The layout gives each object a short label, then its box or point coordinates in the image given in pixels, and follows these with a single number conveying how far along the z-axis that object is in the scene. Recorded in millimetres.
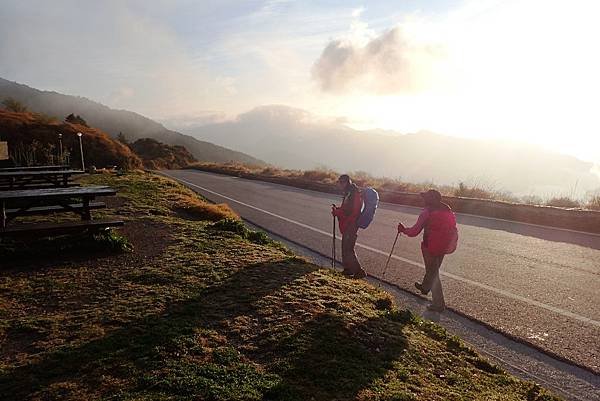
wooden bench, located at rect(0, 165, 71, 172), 13575
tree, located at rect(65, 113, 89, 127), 68000
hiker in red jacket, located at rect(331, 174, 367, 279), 6766
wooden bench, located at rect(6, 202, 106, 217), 6980
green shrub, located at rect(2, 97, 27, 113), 64012
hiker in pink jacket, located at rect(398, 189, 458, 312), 5672
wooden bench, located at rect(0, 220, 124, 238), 5993
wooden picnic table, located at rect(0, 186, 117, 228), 6453
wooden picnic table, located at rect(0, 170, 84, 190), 10578
